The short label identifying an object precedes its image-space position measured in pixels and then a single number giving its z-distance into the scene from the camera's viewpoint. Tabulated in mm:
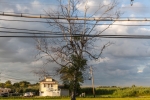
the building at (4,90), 97750
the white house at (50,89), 93875
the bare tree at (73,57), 27266
